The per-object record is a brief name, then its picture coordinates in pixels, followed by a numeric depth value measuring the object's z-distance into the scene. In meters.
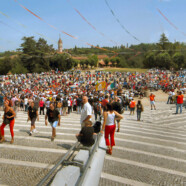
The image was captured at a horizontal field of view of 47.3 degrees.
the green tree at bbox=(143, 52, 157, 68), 77.11
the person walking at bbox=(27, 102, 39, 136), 8.80
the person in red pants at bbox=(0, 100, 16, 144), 7.53
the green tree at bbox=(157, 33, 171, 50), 86.31
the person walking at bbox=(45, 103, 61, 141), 8.02
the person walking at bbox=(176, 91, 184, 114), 14.14
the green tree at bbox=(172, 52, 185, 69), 69.40
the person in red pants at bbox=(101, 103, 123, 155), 6.14
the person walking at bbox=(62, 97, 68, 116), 15.18
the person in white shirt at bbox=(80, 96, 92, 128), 6.73
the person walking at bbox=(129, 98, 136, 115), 15.54
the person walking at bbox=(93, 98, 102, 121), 12.16
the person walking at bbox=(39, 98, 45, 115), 14.91
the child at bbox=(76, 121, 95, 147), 5.62
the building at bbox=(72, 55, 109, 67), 99.53
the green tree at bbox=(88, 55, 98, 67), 85.12
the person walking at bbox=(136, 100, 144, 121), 13.01
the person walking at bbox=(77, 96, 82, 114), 15.64
